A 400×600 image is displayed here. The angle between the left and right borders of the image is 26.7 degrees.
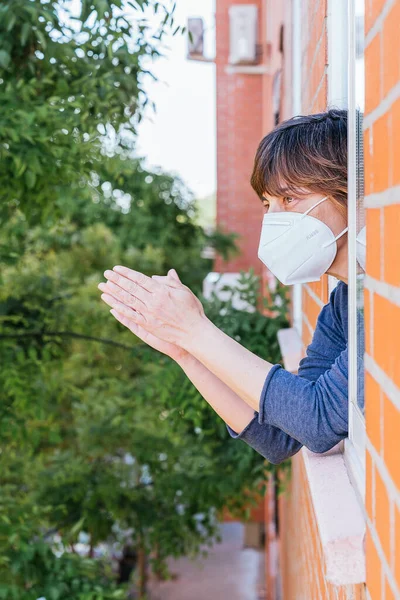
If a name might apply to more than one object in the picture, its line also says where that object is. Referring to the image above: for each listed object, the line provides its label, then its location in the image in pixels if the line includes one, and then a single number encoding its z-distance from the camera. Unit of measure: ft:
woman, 4.93
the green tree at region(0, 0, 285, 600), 11.57
